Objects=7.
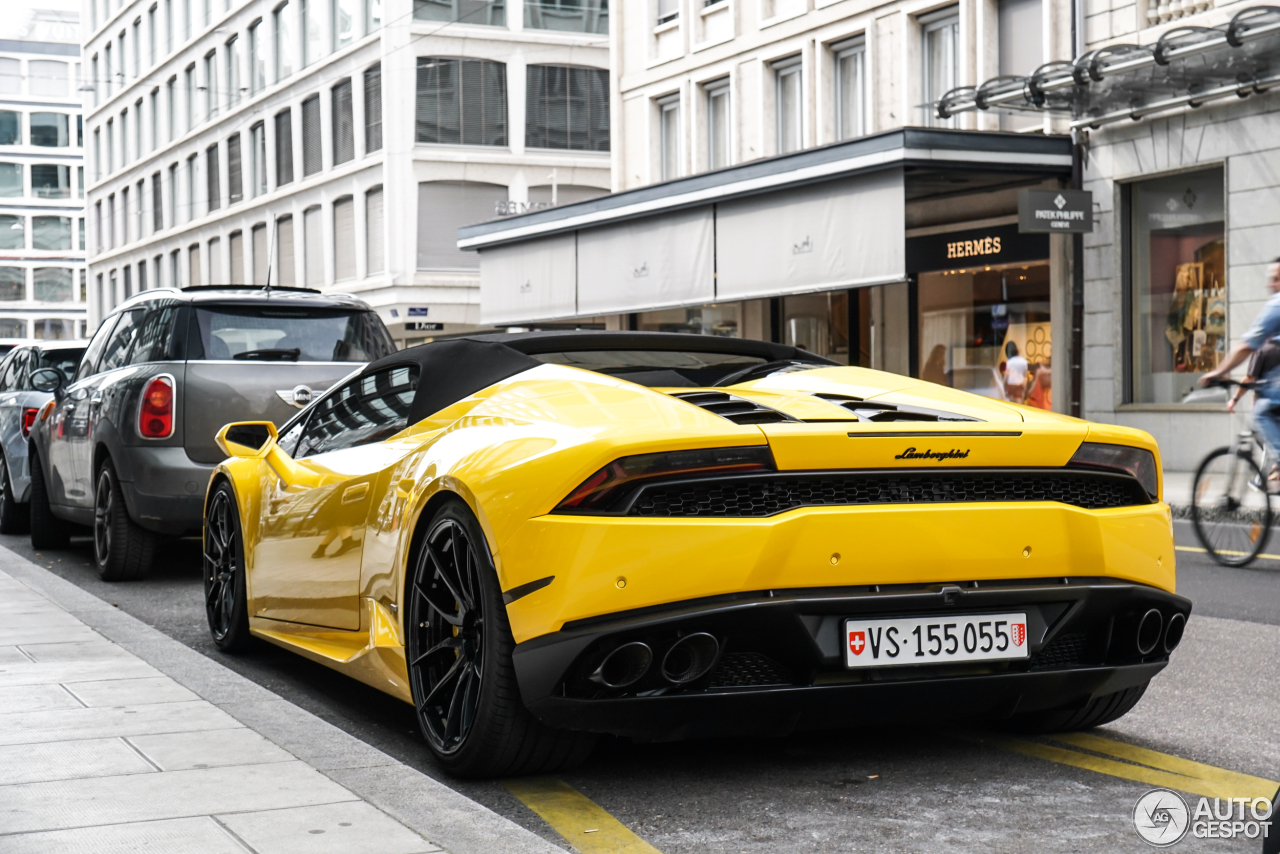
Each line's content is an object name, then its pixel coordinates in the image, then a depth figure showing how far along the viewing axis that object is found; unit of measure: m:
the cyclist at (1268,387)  10.15
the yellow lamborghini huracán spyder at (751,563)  3.98
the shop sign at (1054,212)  19.03
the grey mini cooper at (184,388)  9.20
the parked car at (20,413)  12.48
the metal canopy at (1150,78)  16.81
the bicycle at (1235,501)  10.16
